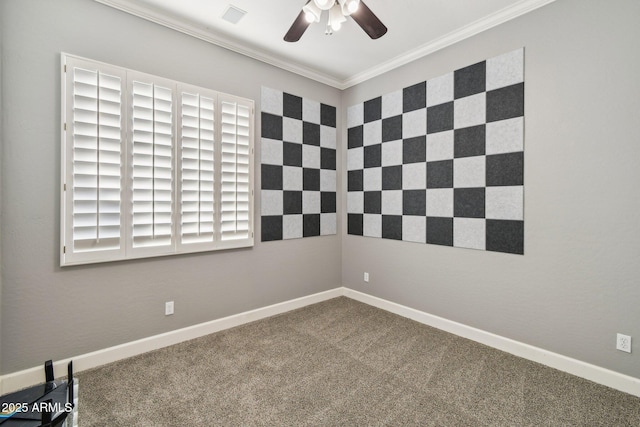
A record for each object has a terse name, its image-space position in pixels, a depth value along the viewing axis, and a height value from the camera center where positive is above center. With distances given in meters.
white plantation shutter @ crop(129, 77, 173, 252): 2.22 +0.38
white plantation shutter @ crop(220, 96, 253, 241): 2.70 +0.42
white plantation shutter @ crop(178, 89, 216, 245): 2.46 +0.40
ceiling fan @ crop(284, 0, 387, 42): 1.72 +1.24
